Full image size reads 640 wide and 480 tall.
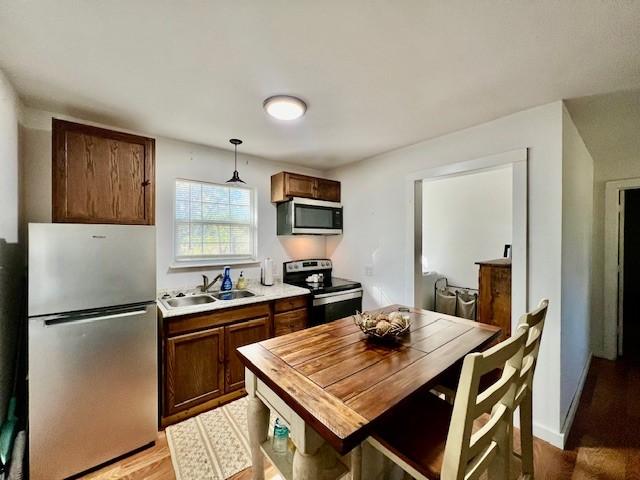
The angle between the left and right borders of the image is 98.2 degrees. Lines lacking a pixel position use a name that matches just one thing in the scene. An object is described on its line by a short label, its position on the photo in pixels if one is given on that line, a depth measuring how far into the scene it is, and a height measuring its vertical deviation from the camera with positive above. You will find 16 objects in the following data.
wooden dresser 2.56 -0.52
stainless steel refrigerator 1.60 -0.66
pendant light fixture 2.73 +0.98
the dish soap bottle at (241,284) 3.00 -0.48
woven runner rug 1.72 -1.42
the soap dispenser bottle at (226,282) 2.88 -0.44
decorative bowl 1.48 -0.47
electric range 2.96 -0.54
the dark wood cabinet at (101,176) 1.81 +0.46
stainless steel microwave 3.24 +0.28
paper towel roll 3.19 -0.37
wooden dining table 0.95 -0.57
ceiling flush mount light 1.90 +0.95
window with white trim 2.83 +0.20
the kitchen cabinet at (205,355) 2.11 -0.92
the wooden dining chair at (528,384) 1.21 -0.68
